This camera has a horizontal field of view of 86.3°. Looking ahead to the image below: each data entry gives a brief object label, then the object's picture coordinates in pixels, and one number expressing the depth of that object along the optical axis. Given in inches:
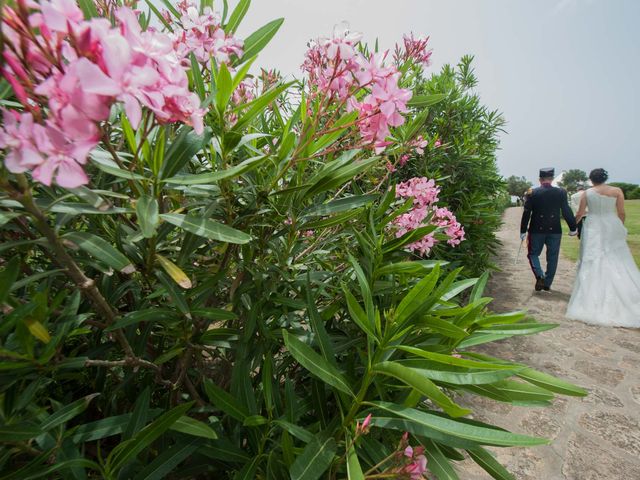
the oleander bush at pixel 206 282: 18.2
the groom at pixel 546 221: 199.2
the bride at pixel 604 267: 163.2
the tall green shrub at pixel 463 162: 144.7
